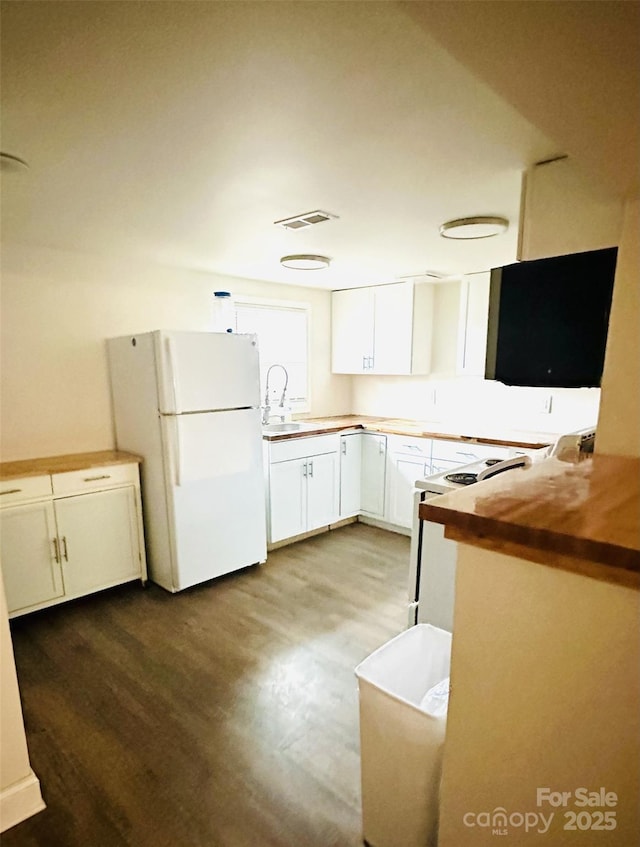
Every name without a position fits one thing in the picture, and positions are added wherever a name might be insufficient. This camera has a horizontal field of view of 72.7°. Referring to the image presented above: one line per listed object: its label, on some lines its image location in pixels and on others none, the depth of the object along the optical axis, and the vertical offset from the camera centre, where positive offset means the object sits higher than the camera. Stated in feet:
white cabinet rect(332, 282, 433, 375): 12.84 +0.85
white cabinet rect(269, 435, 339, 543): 11.05 -3.41
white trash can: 3.67 -3.50
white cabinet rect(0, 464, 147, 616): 7.85 -3.46
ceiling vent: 6.96 +2.23
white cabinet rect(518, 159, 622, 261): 5.01 +1.67
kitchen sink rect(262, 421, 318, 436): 12.08 -2.01
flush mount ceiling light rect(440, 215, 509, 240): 7.25 +2.18
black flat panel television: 5.01 +0.45
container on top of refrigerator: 11.75 +1.17
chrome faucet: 12.33 -1.54
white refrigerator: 8.66 -1.79
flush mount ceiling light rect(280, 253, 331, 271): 9.67 +2.11
